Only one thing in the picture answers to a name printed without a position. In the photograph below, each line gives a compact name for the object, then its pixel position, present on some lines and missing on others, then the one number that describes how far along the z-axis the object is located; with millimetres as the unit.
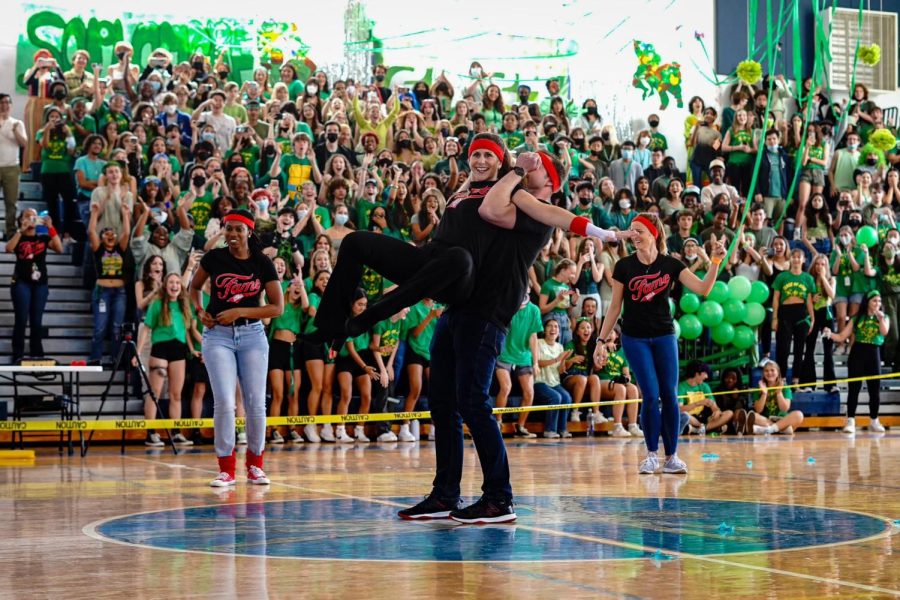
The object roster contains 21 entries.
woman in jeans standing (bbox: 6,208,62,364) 13891
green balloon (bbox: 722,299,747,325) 16625
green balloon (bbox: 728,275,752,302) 16688
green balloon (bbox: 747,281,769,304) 16797
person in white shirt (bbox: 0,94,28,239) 15719
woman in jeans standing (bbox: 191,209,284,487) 8141
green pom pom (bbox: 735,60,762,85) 16375
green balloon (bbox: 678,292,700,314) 16578
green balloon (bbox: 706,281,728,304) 16656
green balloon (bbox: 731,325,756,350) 16609
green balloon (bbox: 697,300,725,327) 16500
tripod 12867
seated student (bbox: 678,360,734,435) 16188
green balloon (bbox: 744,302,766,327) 16688
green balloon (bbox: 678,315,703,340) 16422
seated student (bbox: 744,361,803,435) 16500
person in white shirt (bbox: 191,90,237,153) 16844
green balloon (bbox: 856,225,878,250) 18578
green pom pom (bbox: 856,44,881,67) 14961
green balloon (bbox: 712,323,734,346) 16583
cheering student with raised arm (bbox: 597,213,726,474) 9148
